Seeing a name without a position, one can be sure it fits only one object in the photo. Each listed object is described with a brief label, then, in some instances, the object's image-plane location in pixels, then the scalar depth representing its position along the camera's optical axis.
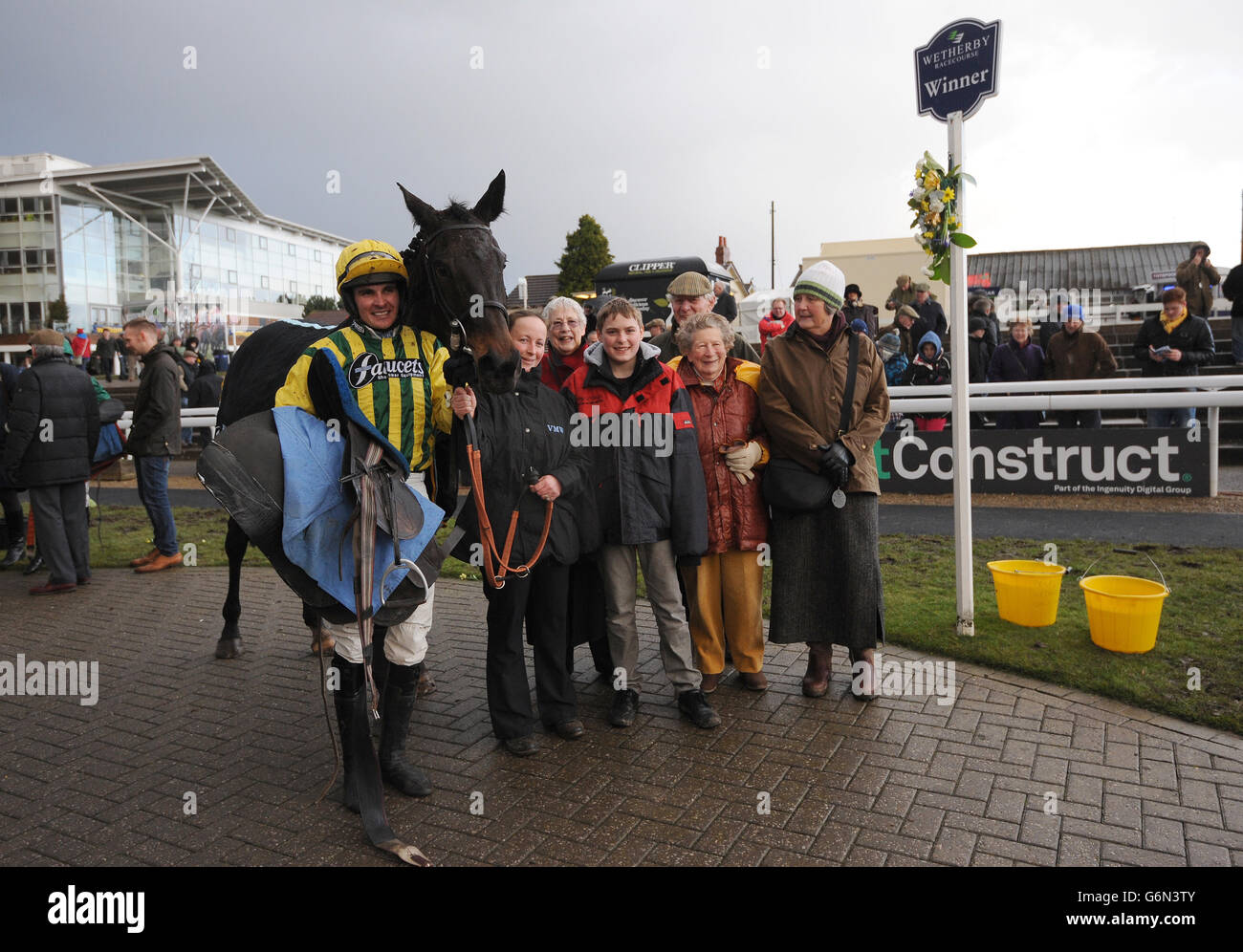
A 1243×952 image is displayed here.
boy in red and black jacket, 4.61
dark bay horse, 3.59
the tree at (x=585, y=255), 40.06
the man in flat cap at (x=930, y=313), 12.57
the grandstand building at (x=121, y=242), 43.72
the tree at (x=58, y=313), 40.45
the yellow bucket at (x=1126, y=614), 4.99
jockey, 3.68
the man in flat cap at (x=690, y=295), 5.45
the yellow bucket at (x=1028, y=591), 5.53
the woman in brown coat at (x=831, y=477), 4.78
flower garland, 5.34
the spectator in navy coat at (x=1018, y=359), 11.38
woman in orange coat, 4.86
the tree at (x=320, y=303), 48.03
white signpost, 5.31
